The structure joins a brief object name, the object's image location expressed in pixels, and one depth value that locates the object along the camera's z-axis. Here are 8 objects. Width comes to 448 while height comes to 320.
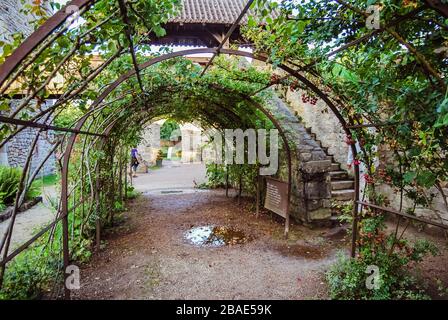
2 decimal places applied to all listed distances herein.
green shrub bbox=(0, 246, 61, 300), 2.57
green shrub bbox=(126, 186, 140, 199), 8.79
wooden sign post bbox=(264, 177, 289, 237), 5.35
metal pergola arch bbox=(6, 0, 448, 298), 1.28
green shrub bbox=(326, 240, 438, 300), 2.86
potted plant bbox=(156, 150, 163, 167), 18.19
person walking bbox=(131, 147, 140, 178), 12.02
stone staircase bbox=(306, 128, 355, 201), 6.02
